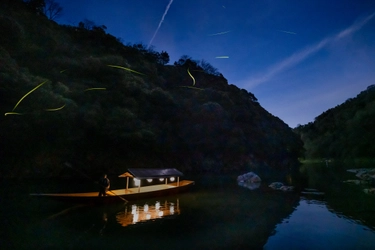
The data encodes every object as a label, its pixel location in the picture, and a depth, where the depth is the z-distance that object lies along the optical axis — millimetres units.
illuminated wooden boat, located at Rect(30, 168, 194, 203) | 18336
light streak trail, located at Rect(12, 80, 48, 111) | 32294
